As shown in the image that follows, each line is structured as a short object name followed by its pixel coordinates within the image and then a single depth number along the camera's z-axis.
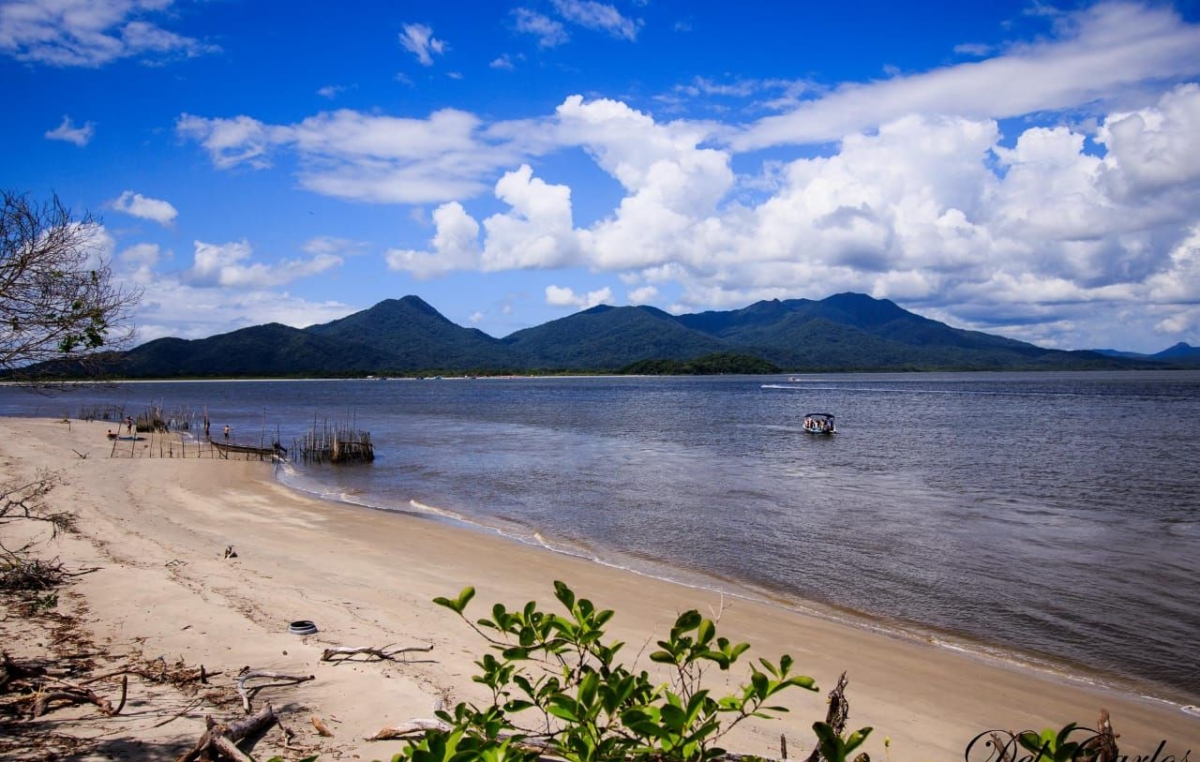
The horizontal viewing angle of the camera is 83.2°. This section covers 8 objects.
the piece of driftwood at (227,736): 3.93
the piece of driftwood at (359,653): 6.39
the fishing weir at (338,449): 29.19
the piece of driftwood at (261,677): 5.42
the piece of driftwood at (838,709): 2.81
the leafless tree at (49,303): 5.30
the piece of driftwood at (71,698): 4.76
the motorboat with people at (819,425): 39.25
